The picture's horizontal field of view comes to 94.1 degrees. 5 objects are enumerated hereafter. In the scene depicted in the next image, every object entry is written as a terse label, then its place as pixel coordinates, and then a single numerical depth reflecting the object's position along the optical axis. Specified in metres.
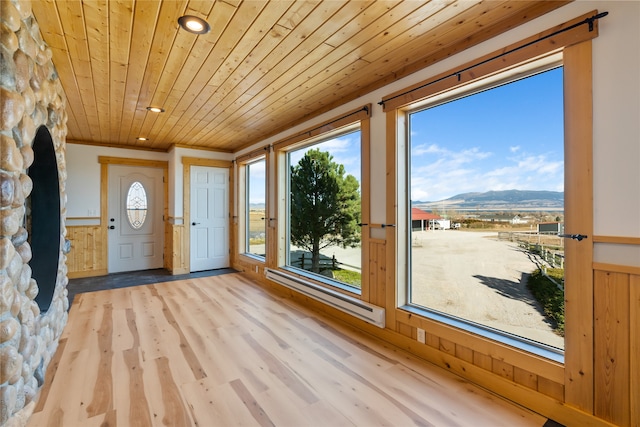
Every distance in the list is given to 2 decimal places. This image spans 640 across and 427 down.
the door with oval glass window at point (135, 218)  5.42
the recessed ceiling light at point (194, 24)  1.83
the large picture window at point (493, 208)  1.89
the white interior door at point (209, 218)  5.53
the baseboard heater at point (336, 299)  2.72
